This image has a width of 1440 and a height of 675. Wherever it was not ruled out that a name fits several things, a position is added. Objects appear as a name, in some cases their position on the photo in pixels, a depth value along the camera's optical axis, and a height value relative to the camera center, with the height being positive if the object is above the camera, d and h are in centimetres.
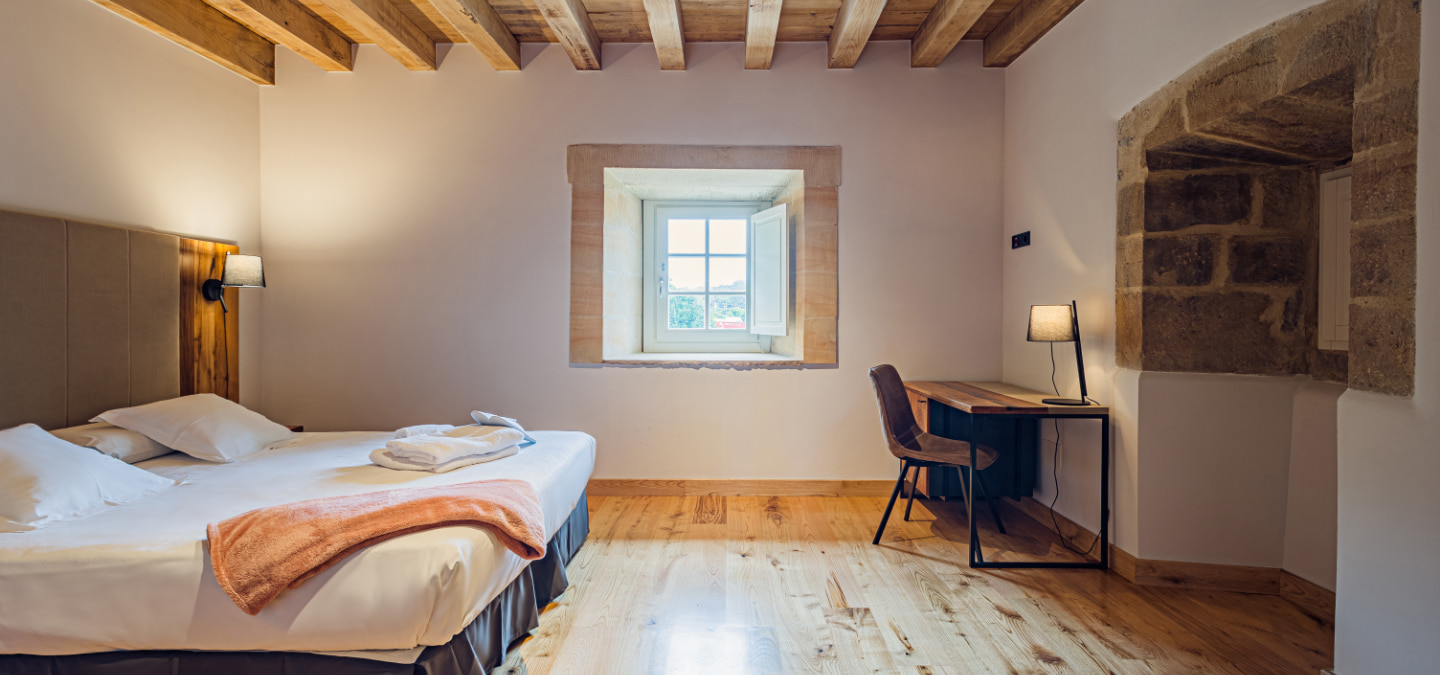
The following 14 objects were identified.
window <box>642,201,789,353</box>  480 +36
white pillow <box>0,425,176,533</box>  193 -52
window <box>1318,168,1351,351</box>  247 +28
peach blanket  162 -56
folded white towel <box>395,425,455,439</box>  293 -50
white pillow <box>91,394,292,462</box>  275 -46
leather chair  300 -56
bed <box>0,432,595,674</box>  164 -74
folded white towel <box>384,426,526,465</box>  250 -49
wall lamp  347 +25
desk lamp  295 +1
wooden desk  278 -36
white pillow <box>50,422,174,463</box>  260 -49
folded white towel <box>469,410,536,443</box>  298 -45
